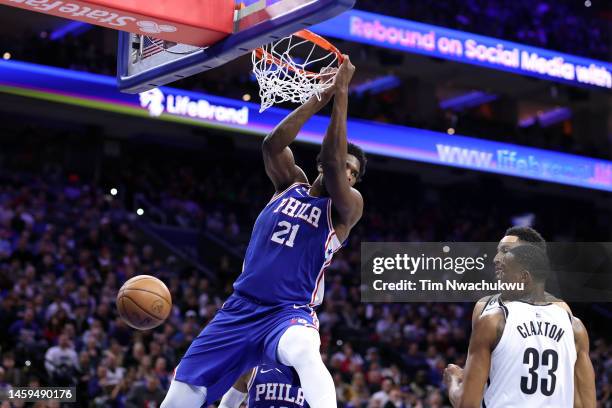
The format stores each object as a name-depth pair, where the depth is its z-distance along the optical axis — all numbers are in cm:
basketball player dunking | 881
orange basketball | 1070
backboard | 809
